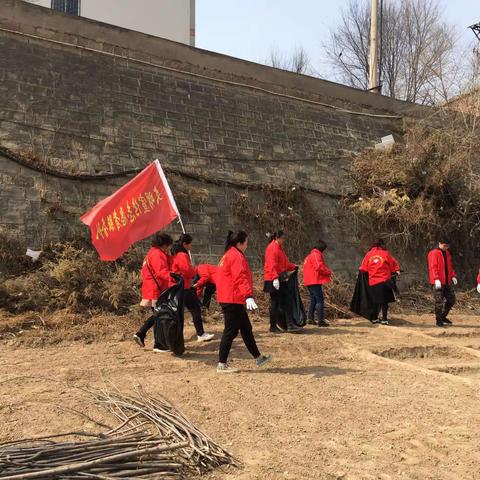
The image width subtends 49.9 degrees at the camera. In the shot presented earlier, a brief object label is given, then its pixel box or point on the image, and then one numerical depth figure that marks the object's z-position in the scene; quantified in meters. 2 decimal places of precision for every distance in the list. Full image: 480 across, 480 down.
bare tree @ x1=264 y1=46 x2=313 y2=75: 30.92
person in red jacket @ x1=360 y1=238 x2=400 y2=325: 9.75
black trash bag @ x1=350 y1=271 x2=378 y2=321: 9.89
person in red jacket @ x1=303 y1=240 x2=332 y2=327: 9.39
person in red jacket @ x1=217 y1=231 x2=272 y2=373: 6.02
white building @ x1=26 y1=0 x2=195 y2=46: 24.17
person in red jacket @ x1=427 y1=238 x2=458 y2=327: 9.63
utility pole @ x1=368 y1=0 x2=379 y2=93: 18.45
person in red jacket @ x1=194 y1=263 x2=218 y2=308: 8.10
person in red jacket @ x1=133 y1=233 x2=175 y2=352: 6.79
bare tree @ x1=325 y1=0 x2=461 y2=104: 22.30
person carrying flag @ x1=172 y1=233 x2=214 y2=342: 7.39
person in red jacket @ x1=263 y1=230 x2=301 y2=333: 8.59
